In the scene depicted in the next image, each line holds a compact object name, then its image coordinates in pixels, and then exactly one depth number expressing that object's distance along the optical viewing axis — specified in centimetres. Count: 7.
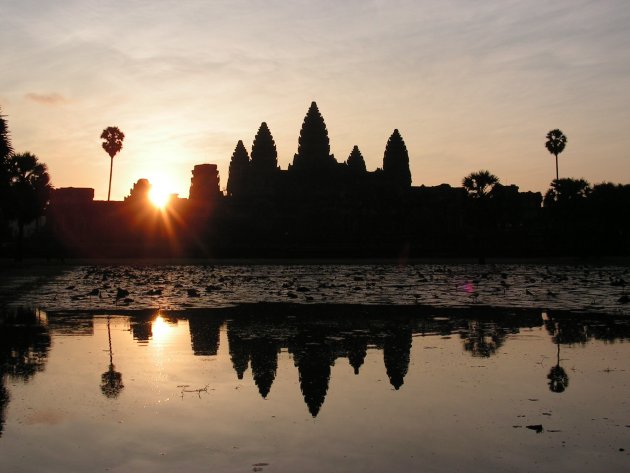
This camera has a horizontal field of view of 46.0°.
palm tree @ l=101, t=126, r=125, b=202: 10338
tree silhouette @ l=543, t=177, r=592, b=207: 7662
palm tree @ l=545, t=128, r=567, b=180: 9950
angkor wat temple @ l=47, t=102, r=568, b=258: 7125
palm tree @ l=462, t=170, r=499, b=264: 6272
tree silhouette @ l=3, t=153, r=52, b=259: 5306
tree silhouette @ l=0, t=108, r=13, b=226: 3922
